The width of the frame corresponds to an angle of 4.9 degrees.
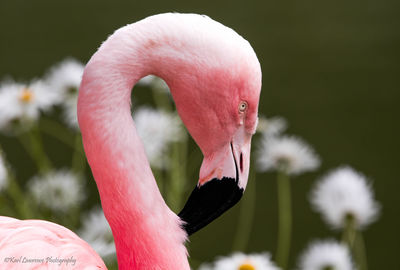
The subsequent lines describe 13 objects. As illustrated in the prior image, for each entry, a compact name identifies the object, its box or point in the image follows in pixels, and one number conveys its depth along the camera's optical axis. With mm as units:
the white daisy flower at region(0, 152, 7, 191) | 5010
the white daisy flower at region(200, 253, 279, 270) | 4949
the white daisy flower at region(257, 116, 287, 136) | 5189
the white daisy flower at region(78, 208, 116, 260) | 5073
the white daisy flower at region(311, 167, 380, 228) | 5047
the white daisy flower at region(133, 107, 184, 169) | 5170
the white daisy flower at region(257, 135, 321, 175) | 5141
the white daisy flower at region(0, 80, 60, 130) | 5108
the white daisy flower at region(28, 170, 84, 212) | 5165
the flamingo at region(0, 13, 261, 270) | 4717
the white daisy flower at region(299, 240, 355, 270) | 5021
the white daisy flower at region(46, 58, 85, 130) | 5165
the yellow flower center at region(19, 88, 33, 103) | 5117
